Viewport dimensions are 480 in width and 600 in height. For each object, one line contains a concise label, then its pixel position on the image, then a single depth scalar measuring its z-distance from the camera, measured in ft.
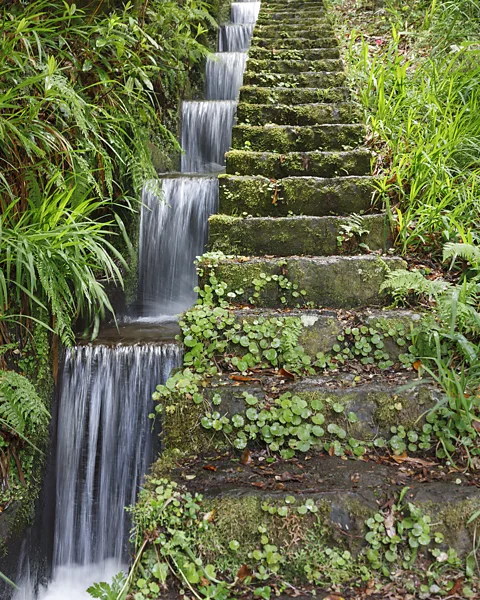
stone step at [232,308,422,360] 8.65
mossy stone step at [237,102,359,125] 14.23
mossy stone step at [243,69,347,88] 15.66
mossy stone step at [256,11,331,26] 19.86
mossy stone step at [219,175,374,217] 11.55
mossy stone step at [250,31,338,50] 18.20
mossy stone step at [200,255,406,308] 9.72
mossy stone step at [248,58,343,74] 16.61
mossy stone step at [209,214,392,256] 10.72
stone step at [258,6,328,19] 20.64
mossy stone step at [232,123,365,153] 13.33
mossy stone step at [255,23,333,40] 18.94
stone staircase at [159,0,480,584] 6.57
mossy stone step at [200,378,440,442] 7.58
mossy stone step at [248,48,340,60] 17.29
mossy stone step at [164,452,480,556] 6.25
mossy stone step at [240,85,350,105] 14.98
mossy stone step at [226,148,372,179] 12.44
